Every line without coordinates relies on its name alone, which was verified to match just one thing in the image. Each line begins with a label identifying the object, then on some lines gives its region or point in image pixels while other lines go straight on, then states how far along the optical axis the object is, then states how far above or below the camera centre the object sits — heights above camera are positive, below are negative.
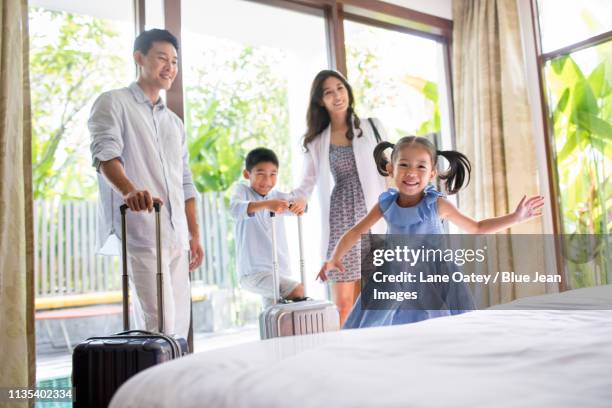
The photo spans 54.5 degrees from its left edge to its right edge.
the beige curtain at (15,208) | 2.31 +0.23
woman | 2.99 +0.41
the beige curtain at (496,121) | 4.10 +0.83
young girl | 2.39 +0.18
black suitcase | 1.69 -0.29
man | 2.30 +0.34
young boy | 2.87 +0.09
